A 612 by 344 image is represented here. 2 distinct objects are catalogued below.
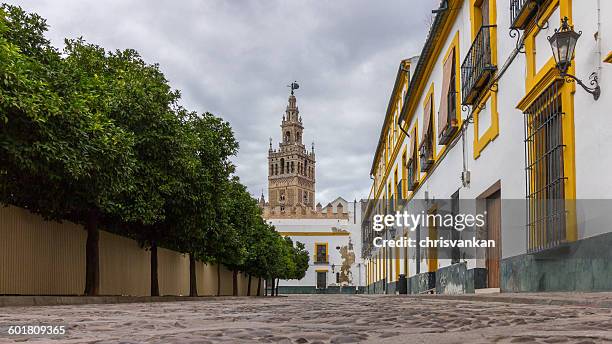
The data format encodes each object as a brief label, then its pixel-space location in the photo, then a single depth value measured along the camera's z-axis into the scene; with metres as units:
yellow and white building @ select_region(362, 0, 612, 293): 7.64
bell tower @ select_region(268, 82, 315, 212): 122.25
